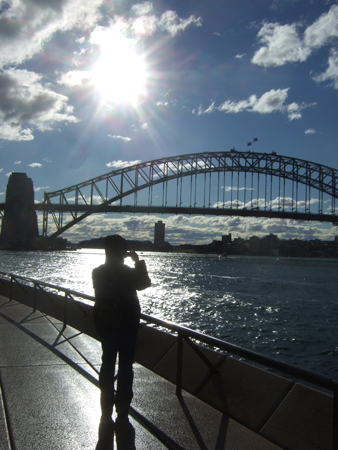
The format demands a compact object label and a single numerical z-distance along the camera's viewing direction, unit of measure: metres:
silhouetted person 3.47
